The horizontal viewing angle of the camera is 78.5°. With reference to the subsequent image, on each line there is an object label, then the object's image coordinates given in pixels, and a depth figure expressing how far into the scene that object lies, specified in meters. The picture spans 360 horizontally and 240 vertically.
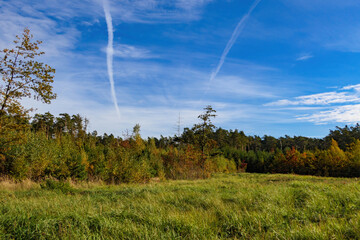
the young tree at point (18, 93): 11.61
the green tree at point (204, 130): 30.50
